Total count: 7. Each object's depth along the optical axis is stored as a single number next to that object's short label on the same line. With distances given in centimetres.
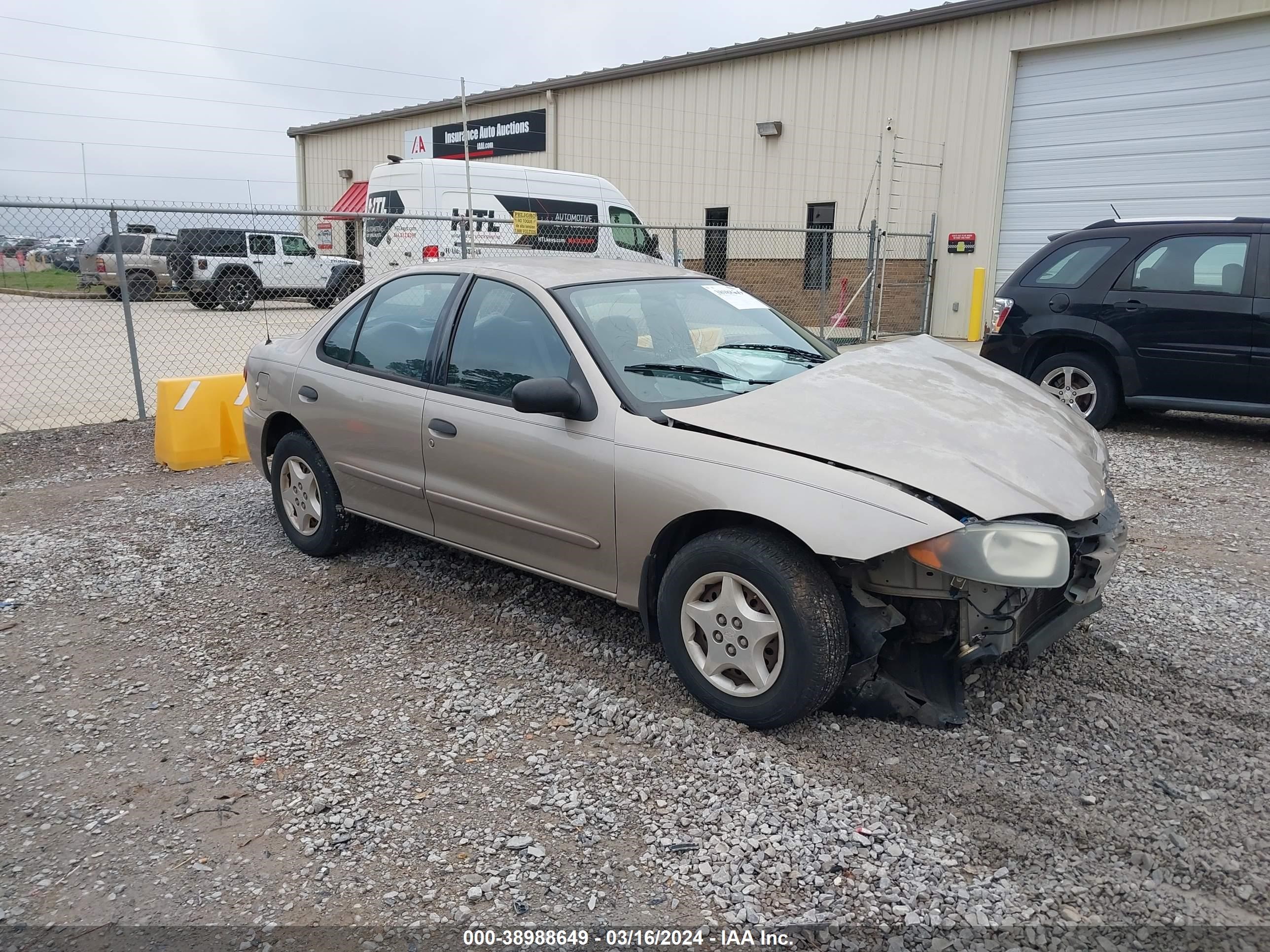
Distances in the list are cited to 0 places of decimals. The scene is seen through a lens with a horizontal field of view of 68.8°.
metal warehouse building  1394
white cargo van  1468
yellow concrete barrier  708
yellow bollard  1630
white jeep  2050
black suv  742
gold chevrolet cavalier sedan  301
